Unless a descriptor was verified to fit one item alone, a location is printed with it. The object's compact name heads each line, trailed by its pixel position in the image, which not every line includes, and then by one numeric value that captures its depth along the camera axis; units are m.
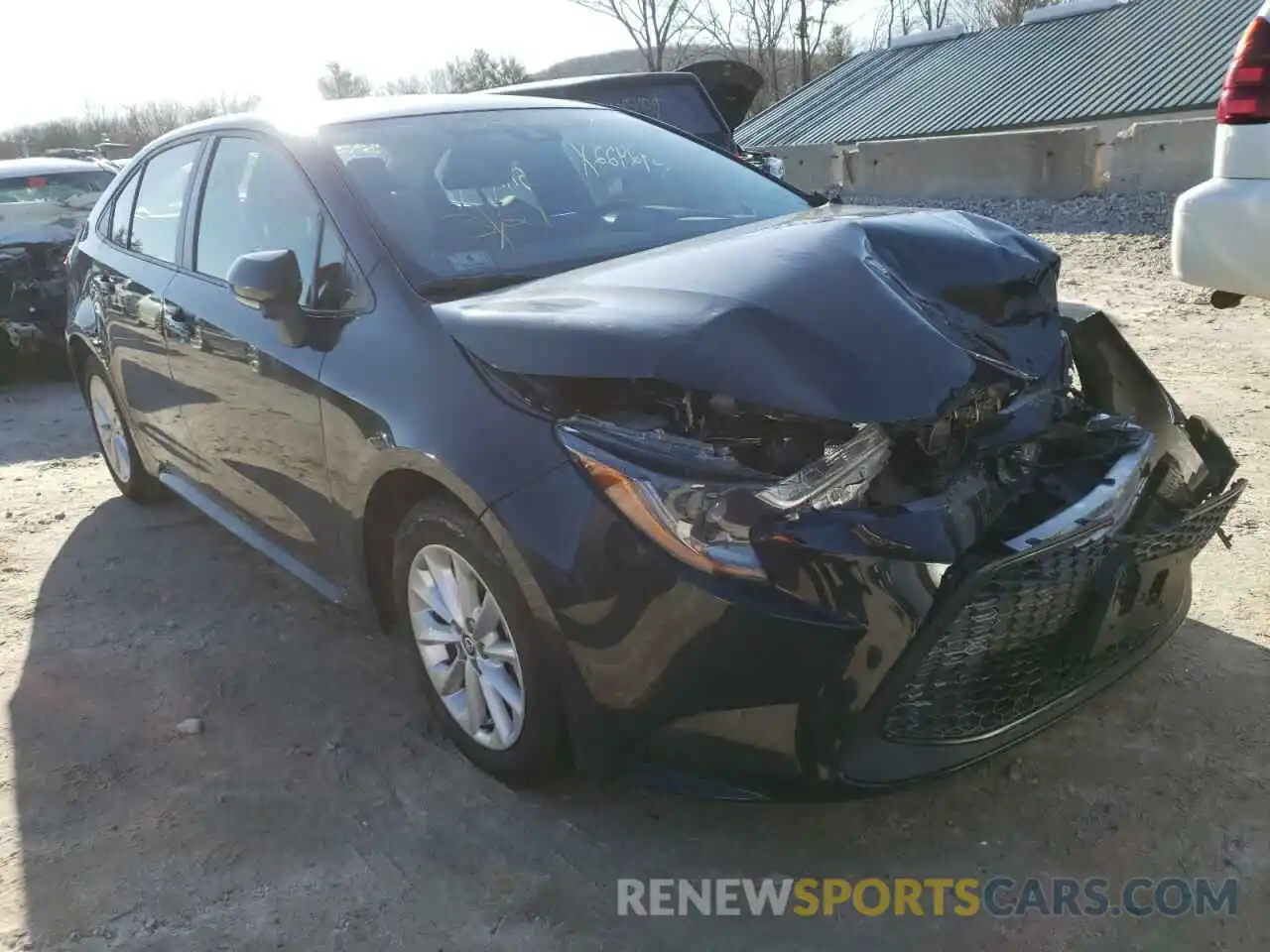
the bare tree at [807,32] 47.81
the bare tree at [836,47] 48.56
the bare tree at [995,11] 49.12
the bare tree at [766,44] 48.94
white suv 3.48
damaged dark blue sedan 2.12
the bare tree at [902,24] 55.44
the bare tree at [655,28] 47.44
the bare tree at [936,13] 56.31
